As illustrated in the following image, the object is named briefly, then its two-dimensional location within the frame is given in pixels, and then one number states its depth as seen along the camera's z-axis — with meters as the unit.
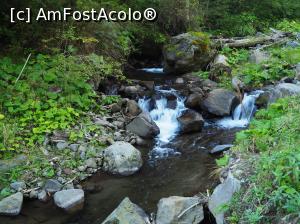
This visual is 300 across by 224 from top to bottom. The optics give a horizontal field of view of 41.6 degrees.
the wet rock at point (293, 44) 13.76
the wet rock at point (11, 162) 7.14
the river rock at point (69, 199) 6.47
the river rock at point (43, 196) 6.75
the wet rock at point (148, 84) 11.37
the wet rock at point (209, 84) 11.51
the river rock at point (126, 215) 5.48
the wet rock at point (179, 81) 12.31
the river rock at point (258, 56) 12.72
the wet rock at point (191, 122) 9.62
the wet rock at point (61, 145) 7.87
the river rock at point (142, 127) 9.20
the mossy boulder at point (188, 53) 13.05
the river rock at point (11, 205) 6.31
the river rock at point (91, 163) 7.71
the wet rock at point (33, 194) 6.79
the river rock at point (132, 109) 9.79
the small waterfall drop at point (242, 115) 10.06
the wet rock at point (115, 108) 9.80
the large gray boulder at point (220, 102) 10.26
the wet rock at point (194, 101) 10.54
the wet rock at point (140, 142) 8.90
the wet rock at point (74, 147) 7.91
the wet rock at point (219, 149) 8.21
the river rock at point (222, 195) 4.76
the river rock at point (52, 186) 6.96
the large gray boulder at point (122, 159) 7.67
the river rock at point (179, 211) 5.33
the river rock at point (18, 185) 6.83
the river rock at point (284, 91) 8.32
